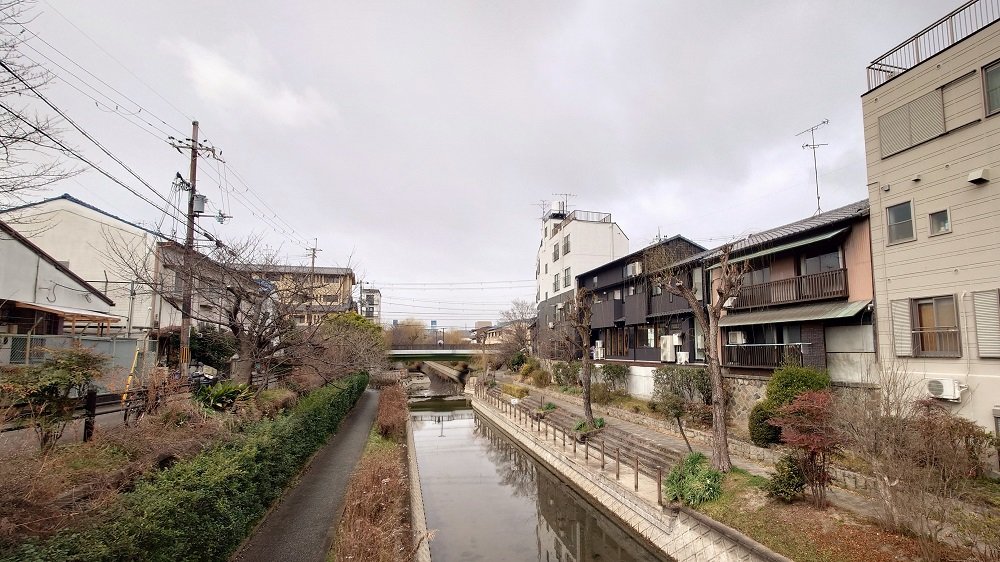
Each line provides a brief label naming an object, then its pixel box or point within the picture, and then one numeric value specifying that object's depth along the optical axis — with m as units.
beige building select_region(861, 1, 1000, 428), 10.73
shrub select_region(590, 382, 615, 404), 23.09
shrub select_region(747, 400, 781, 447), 13.00
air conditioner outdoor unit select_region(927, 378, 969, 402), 10.82
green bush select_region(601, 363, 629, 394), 23.98
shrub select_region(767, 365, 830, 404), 12.71
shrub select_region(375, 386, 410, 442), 20.59
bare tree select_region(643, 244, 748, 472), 11.62
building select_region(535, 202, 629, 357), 38.66
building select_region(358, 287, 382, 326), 70.38
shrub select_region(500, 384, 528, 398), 31.30
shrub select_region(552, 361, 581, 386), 28.73
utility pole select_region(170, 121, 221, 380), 13.64
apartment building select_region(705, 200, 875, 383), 14.08
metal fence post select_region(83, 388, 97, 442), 8.42
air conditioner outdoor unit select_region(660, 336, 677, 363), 23.00
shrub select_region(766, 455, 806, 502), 9.47
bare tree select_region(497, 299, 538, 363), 49.62
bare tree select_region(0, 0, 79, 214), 6.18
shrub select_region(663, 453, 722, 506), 10.60
